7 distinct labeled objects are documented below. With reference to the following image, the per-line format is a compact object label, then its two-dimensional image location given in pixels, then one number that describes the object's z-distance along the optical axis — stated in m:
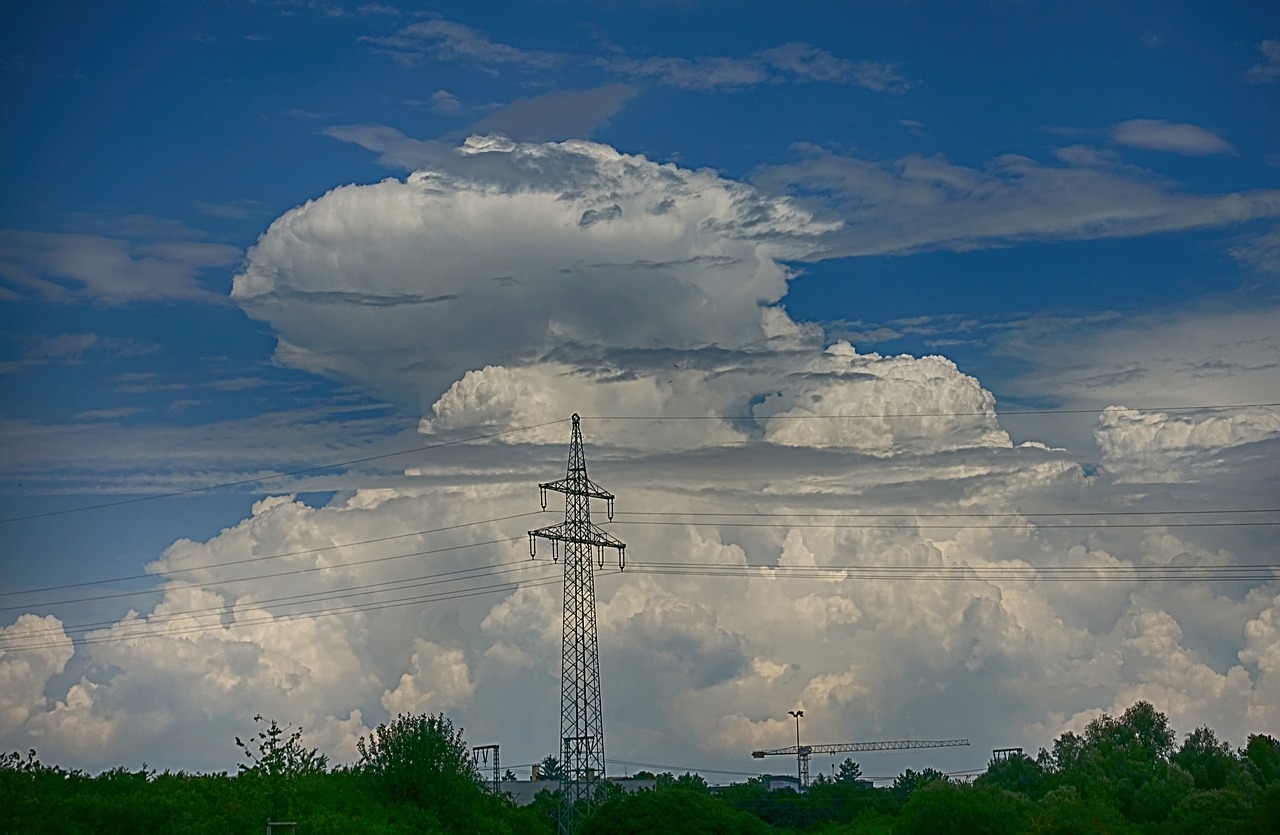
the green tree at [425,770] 88.81
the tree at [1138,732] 146.88
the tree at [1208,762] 122.81
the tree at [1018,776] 139.00
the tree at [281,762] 73.50
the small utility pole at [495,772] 132.05
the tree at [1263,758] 124.25
